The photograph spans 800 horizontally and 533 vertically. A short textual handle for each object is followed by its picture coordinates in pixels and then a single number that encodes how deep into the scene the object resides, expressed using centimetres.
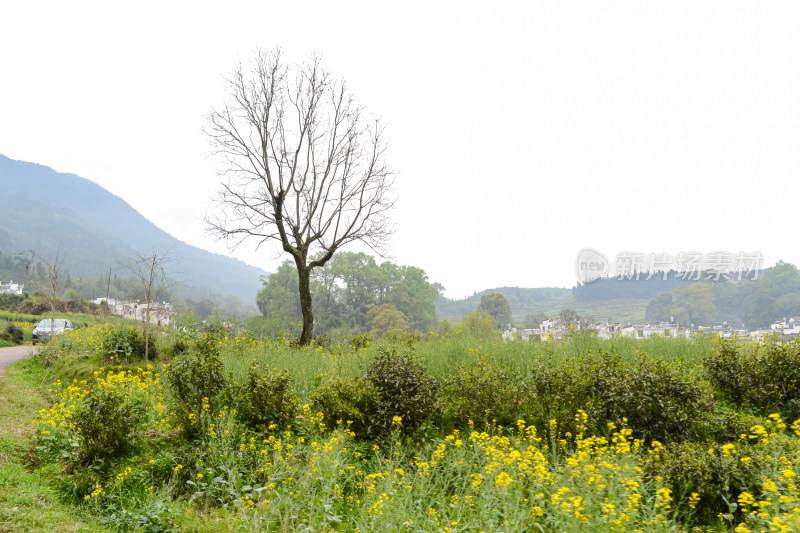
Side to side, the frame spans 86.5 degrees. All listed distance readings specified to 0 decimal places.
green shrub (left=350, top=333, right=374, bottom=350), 1236
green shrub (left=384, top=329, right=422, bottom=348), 1057
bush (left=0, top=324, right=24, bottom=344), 2058
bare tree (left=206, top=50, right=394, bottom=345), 1455
